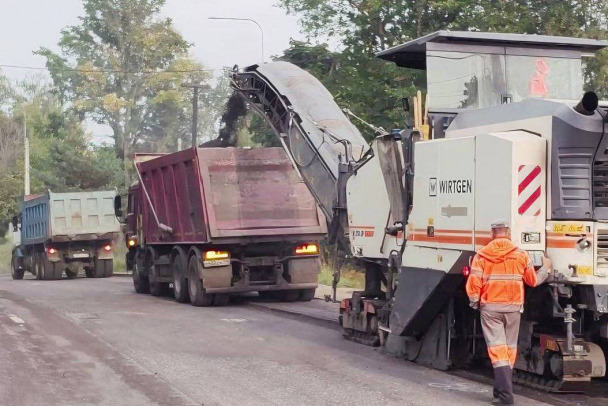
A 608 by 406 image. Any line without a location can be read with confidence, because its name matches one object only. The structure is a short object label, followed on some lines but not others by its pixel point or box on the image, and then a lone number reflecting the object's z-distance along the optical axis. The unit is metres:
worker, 8.78
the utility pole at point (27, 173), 49.56
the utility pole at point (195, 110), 36.50
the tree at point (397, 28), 26.30
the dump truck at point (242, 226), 17.94
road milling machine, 8.98
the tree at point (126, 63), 63.47
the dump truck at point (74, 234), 30.98
